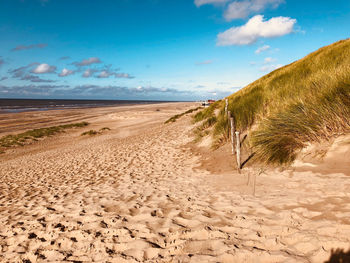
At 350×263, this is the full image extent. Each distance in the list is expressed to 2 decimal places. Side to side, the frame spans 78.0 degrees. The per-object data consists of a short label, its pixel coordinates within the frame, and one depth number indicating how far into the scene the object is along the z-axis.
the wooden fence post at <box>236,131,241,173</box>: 6.51
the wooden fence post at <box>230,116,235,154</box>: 7.50
